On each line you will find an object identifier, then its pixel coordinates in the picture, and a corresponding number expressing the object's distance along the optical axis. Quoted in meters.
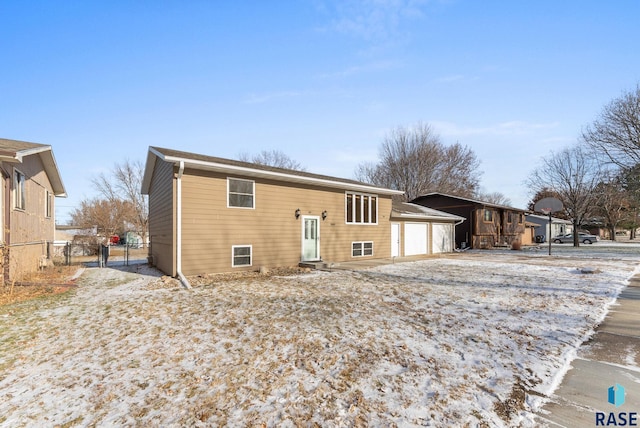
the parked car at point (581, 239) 34.28
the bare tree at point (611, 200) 22.45
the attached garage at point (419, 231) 16.61
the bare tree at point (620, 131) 19.45
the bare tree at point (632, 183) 19.66
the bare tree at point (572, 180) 26.75
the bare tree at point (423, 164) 30.53
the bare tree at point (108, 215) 28.25
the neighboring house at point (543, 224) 39.37
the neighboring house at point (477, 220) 24.48
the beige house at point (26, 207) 7.51
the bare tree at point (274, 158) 36.88
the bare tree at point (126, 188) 29.83
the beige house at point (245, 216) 9.06
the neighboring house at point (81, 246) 18.66
